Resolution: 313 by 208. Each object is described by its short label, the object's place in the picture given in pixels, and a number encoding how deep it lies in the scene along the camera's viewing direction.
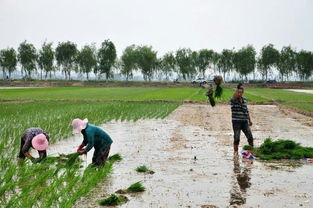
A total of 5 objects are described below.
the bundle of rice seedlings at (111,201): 6.53
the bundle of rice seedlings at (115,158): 9.80
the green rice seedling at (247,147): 11.27
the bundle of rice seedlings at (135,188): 7.33
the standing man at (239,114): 10.29
